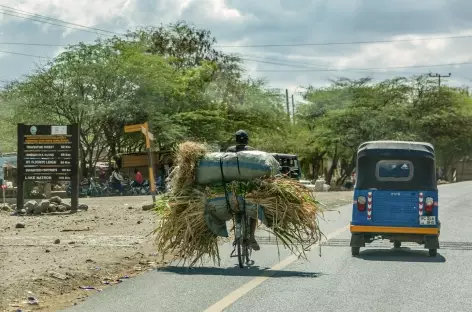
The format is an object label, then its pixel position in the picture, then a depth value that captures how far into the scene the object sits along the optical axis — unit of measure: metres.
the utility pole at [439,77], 76.75
